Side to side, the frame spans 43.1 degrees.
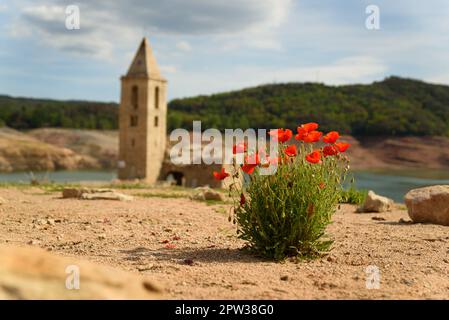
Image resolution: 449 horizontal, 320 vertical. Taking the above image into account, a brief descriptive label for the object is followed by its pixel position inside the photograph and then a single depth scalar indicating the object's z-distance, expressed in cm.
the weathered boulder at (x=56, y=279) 364
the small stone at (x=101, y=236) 803
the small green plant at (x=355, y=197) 1476
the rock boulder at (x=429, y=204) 1009
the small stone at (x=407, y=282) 561
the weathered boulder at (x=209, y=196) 1399
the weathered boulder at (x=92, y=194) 1283
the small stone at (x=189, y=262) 638
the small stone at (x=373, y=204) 1266
